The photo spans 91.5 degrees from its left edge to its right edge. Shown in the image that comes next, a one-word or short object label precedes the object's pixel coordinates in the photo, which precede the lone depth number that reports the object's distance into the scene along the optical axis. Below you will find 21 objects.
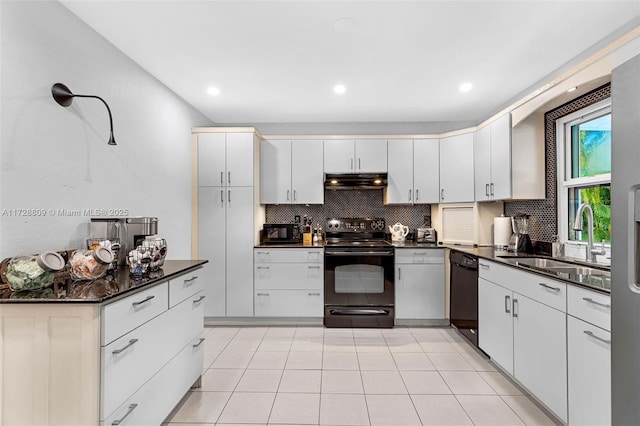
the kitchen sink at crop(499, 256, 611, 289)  1.66
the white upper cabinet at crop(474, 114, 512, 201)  3.02
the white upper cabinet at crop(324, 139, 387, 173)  3.89
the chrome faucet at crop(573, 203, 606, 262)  2.08
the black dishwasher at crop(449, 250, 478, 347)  2.90
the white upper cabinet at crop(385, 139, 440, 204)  3.86
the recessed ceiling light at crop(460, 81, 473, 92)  2.96
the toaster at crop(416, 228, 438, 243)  3.95
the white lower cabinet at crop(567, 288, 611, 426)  1.47
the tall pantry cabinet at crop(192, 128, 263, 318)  3.58
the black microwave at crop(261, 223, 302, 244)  3.86
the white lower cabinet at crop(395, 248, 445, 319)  3.57
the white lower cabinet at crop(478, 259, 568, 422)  1.78
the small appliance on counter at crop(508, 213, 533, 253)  3.03
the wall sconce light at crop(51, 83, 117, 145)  1.79
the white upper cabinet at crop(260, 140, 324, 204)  3.89
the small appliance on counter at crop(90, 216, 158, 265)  2.00
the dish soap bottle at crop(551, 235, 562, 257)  2.67
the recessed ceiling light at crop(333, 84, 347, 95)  3.00
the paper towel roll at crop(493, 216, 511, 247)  3.27
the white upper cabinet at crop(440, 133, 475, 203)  3.62
